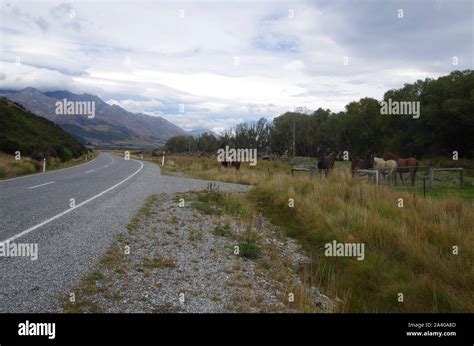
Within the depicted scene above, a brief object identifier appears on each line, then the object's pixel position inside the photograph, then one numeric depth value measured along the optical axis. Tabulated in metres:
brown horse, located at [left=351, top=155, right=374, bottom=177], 21.50
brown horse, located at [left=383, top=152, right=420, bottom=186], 20.87
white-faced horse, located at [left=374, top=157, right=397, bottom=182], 19.16
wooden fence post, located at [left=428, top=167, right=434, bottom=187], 17.36
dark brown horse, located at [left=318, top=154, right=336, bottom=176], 20.80
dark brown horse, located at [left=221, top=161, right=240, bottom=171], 28.60
